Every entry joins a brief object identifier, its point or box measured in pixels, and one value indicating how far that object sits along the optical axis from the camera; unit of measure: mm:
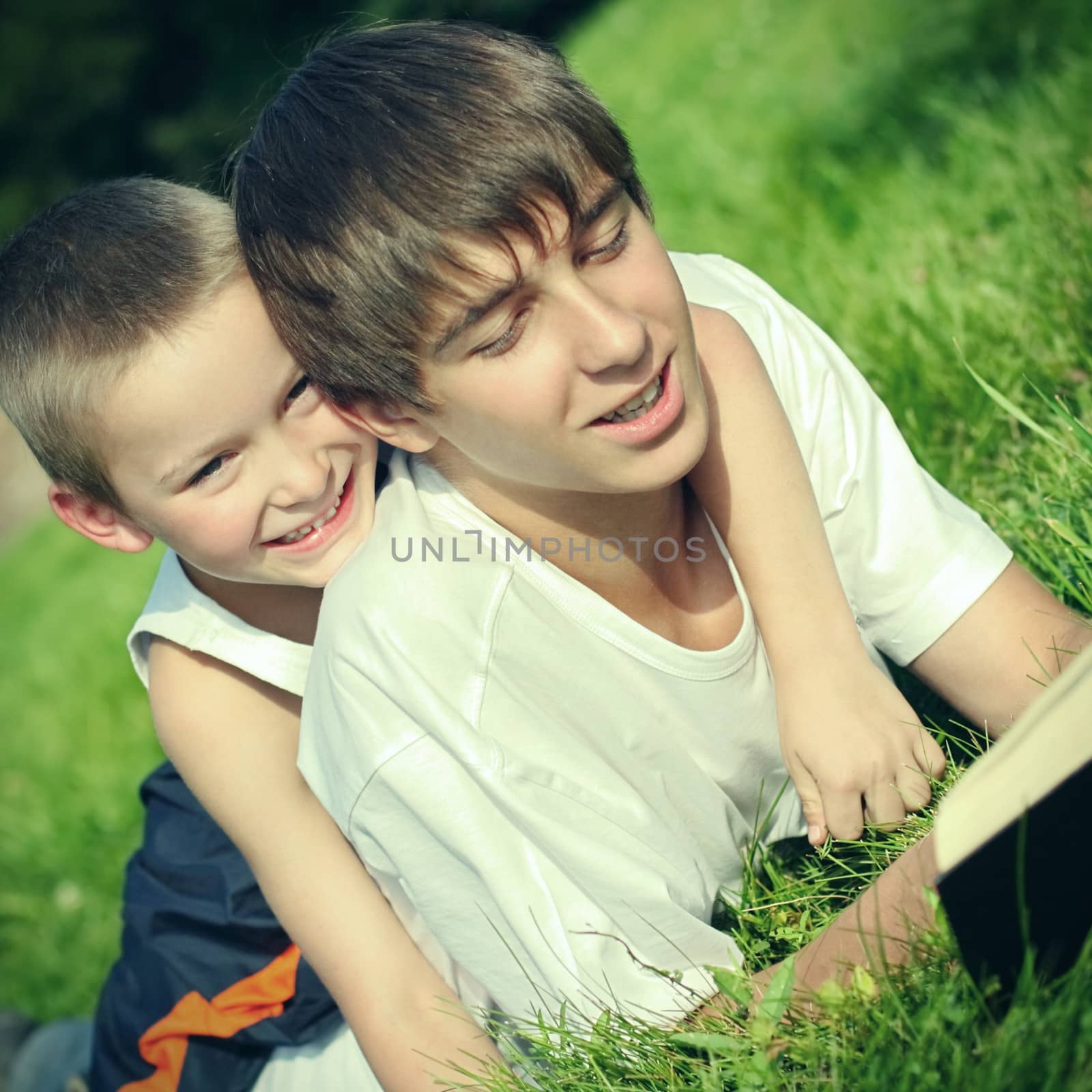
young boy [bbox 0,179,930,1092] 1576
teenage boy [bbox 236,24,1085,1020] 1499
